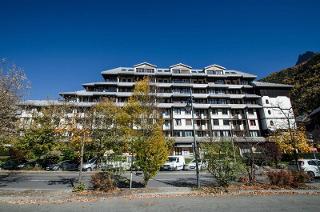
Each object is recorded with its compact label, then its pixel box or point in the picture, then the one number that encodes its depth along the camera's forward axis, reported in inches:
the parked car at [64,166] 1317.7
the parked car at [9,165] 1306.2
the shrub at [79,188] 661.9
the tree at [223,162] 694.5
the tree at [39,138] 1342.3
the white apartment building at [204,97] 2322.8
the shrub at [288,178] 703.1
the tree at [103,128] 1299.2
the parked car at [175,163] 1341.0
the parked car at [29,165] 1327.5
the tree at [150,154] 710.5
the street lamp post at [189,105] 794.7
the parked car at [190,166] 1359.5
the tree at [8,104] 672.9
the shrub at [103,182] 662.5
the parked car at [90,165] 1307.8
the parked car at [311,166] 897.5
